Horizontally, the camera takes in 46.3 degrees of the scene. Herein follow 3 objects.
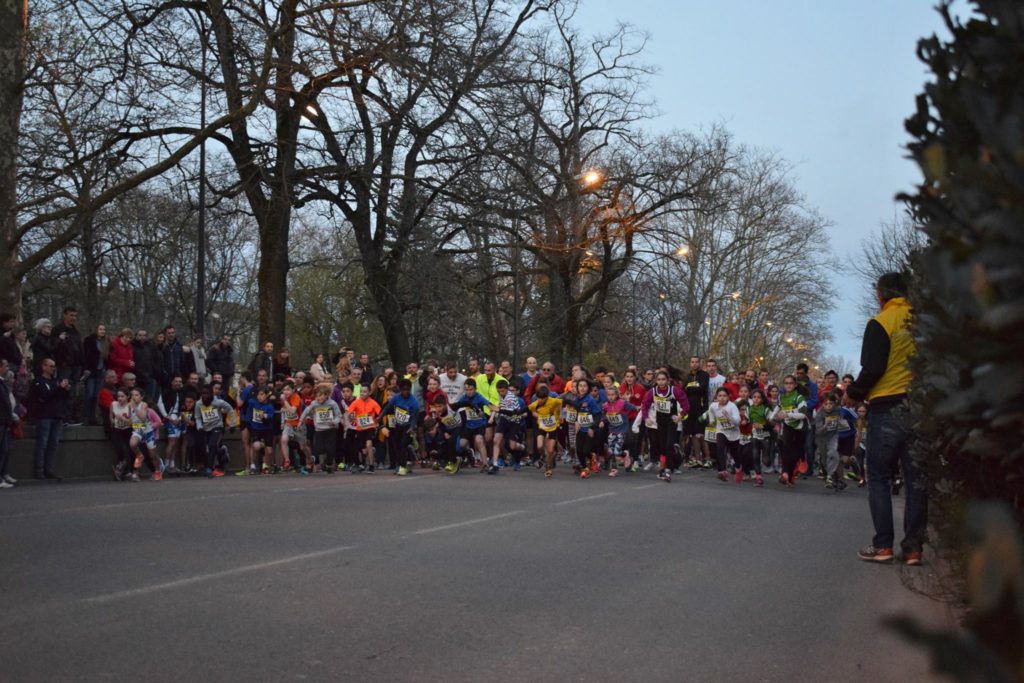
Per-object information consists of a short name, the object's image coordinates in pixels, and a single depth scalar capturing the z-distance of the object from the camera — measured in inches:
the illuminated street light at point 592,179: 1336.1
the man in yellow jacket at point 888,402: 335.9
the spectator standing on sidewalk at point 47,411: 702.5
